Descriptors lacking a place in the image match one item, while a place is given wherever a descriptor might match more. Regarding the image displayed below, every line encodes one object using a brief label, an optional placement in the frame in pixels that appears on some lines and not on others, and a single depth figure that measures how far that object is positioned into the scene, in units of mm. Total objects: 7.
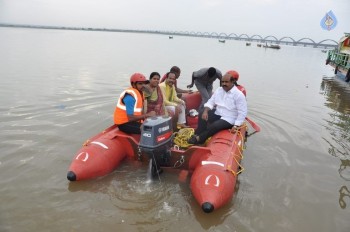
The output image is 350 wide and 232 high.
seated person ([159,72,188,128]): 6184
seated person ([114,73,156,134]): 4688
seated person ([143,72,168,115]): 5508
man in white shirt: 5043
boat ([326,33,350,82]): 17525
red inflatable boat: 3842
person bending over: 6902
